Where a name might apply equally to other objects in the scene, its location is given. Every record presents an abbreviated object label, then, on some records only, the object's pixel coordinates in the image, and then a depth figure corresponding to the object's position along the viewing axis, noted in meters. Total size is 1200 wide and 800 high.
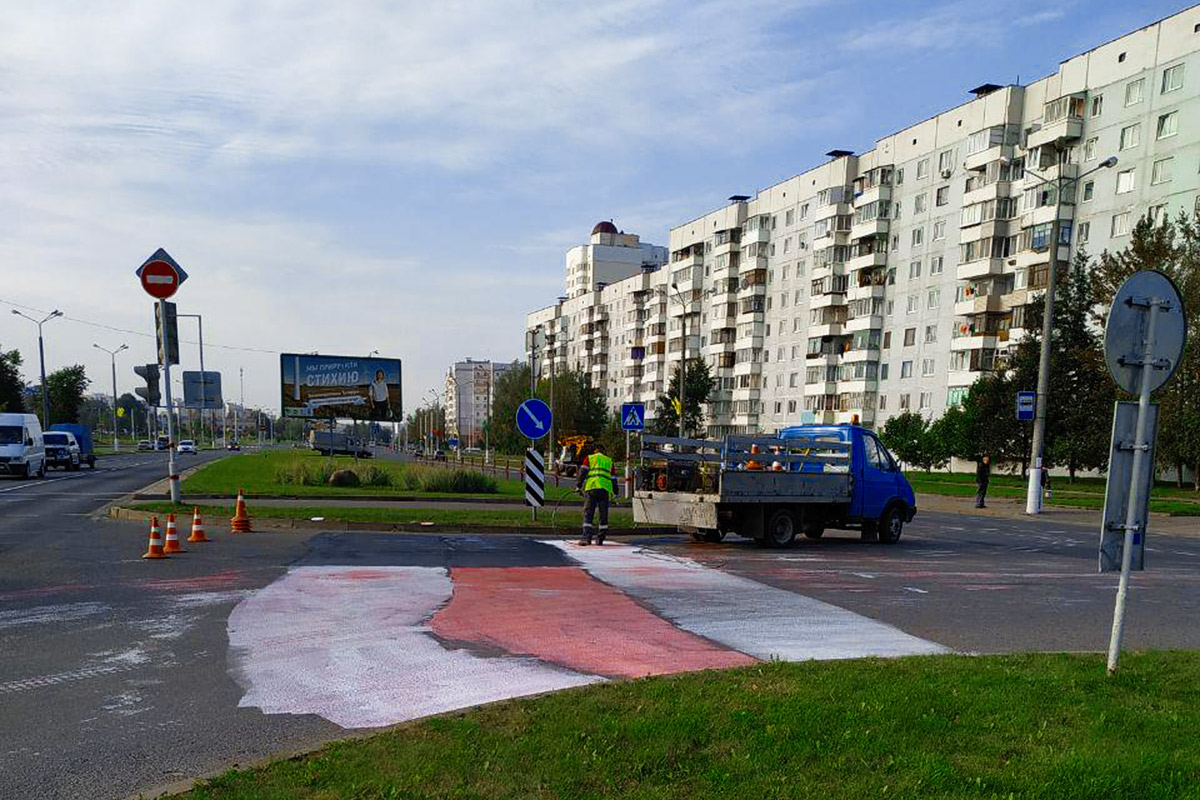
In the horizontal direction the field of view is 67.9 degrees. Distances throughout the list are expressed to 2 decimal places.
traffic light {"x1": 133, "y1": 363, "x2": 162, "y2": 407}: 21.78
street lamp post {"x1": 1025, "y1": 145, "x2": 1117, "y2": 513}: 28.23
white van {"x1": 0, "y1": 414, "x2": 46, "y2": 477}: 33.34
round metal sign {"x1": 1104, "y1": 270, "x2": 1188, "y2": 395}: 6.05
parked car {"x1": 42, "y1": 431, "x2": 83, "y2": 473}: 41.94
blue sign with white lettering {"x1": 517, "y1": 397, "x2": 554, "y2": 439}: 19.27
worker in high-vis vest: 16.59
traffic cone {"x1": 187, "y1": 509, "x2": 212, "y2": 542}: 14.88
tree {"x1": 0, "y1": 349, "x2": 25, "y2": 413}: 71.50
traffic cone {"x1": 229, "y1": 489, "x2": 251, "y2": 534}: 16.94
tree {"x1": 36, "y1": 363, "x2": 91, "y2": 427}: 81.62
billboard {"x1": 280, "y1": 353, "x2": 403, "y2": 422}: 51.81
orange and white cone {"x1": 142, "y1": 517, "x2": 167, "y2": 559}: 12.88
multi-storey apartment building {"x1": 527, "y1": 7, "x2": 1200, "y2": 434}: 50.31
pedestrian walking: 31.18
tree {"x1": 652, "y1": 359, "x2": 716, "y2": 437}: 79.06
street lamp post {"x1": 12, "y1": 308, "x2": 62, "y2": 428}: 56.06
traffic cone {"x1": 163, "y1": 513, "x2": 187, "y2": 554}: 13.34
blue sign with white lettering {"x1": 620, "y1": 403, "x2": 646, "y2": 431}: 27.65
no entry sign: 17.84
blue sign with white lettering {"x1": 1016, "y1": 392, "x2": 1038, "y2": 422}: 28.67
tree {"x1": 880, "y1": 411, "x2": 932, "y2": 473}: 60.12
